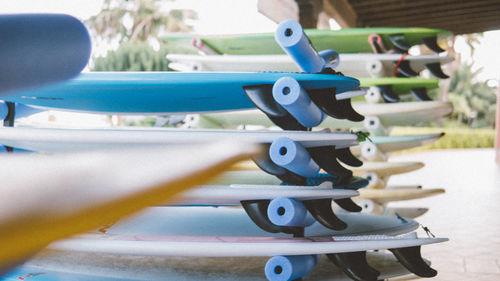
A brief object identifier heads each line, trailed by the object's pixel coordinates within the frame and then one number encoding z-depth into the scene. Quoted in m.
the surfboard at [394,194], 2.98
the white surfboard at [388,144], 3.00
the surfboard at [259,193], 1.46
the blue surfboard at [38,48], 0.41
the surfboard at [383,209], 3.02
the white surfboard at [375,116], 2.96
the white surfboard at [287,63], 3.04
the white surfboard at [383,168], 3.00
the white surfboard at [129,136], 1.45
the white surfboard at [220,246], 1.40
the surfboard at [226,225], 1.65
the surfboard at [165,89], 1.51
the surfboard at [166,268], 1.61
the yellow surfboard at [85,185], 0.23
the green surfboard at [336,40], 3.10
